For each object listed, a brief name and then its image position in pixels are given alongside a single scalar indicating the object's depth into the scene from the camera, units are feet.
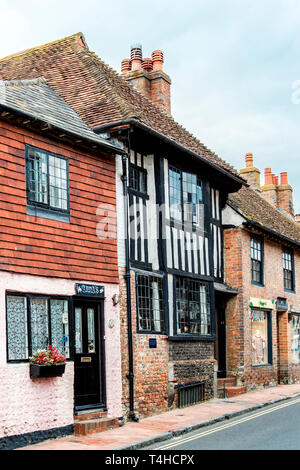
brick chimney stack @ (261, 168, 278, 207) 96.58
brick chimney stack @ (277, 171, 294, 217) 97.66
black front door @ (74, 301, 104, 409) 40.45
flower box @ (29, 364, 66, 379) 35.01
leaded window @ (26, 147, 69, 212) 37.65
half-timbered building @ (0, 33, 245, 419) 45.39
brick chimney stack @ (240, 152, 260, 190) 91.71
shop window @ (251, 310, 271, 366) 68.28
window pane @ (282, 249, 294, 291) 78.21
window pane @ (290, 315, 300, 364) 78.84
